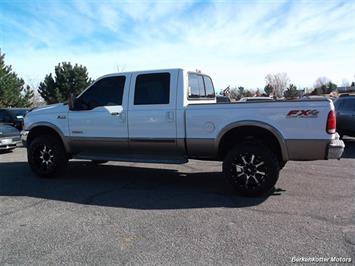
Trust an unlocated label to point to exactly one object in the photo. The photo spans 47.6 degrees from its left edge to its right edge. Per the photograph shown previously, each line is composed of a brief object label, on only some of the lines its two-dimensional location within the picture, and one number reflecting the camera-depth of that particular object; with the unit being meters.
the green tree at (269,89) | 58.07
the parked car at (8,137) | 12.55
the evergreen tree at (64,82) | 43.25
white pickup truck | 6.10
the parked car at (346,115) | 12.84
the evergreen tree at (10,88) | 38.53
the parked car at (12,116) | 16.84
